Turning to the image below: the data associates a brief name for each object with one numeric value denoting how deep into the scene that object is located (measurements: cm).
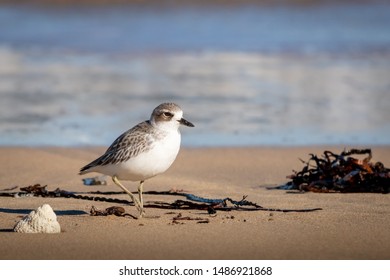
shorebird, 1551
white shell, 1405
